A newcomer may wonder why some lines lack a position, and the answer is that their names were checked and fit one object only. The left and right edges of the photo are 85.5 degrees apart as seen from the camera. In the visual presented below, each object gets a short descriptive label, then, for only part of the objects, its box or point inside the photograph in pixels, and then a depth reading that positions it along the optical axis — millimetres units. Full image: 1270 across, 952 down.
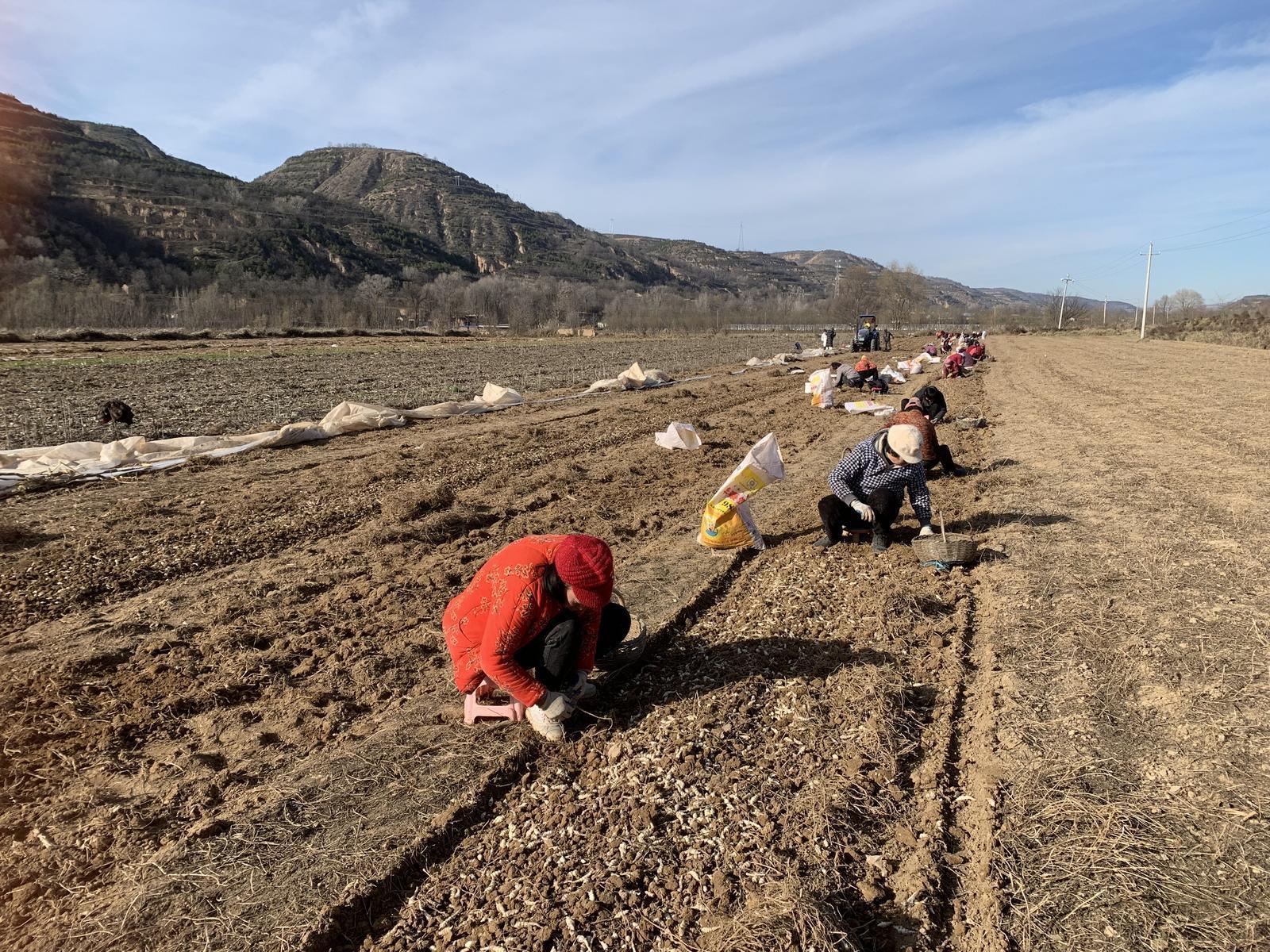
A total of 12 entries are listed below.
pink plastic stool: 3496
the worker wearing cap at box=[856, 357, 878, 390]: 17562
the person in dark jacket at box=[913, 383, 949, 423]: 9789
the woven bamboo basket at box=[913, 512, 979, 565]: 5488
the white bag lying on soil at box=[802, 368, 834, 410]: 14781
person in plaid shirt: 5680
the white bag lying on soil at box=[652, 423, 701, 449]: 10266
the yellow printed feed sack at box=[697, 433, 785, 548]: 5910
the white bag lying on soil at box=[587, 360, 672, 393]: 18214
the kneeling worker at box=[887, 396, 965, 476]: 6953
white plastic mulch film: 7977
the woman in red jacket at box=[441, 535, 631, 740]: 3090
